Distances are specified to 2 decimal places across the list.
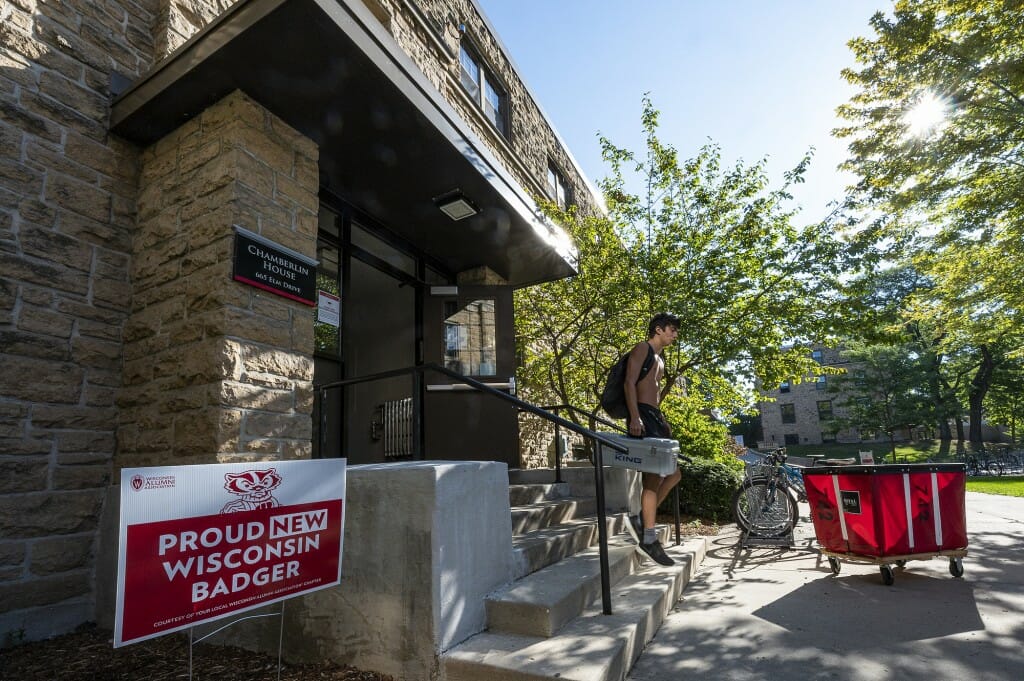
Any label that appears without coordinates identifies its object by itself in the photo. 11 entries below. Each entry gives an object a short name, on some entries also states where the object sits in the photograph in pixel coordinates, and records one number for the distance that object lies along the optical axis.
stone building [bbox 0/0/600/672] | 3.12
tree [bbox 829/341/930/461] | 31.69
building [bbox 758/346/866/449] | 43.03
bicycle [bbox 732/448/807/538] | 6.10
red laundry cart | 4.02
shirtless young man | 4.16
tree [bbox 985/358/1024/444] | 28.22
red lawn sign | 1.87
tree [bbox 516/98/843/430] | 7.30
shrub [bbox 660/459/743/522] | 7.94
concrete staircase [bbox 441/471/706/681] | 2.32
